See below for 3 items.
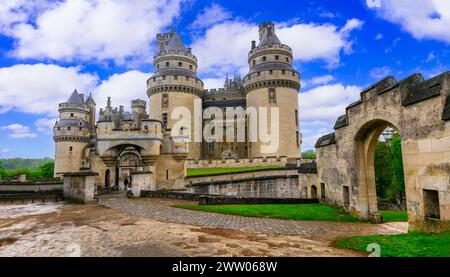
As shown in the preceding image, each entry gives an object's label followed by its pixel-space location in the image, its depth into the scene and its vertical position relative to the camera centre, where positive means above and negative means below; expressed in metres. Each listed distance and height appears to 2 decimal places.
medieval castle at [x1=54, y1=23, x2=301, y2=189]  40.59 +10.75
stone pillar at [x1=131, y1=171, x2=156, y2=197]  17.58 -1.12
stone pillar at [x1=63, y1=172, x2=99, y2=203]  14.35 -1.14
